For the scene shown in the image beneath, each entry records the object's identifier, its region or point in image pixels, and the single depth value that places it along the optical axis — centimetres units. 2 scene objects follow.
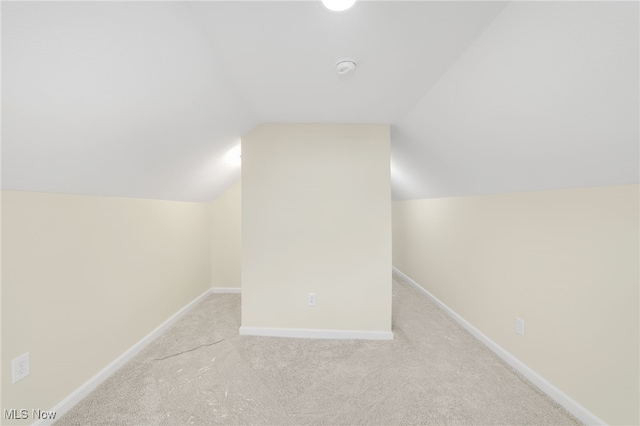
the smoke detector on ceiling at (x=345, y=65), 137
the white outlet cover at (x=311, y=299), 228
